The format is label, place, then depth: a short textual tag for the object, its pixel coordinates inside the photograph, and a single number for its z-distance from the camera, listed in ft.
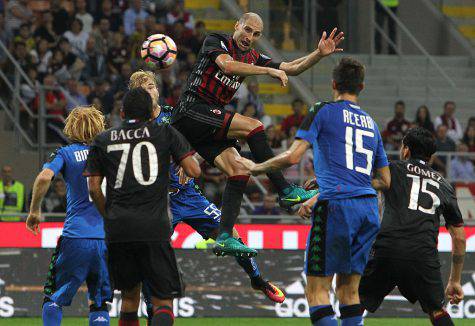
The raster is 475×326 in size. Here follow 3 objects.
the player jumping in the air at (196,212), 64.80
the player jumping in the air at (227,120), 59.06
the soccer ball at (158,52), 65.00
